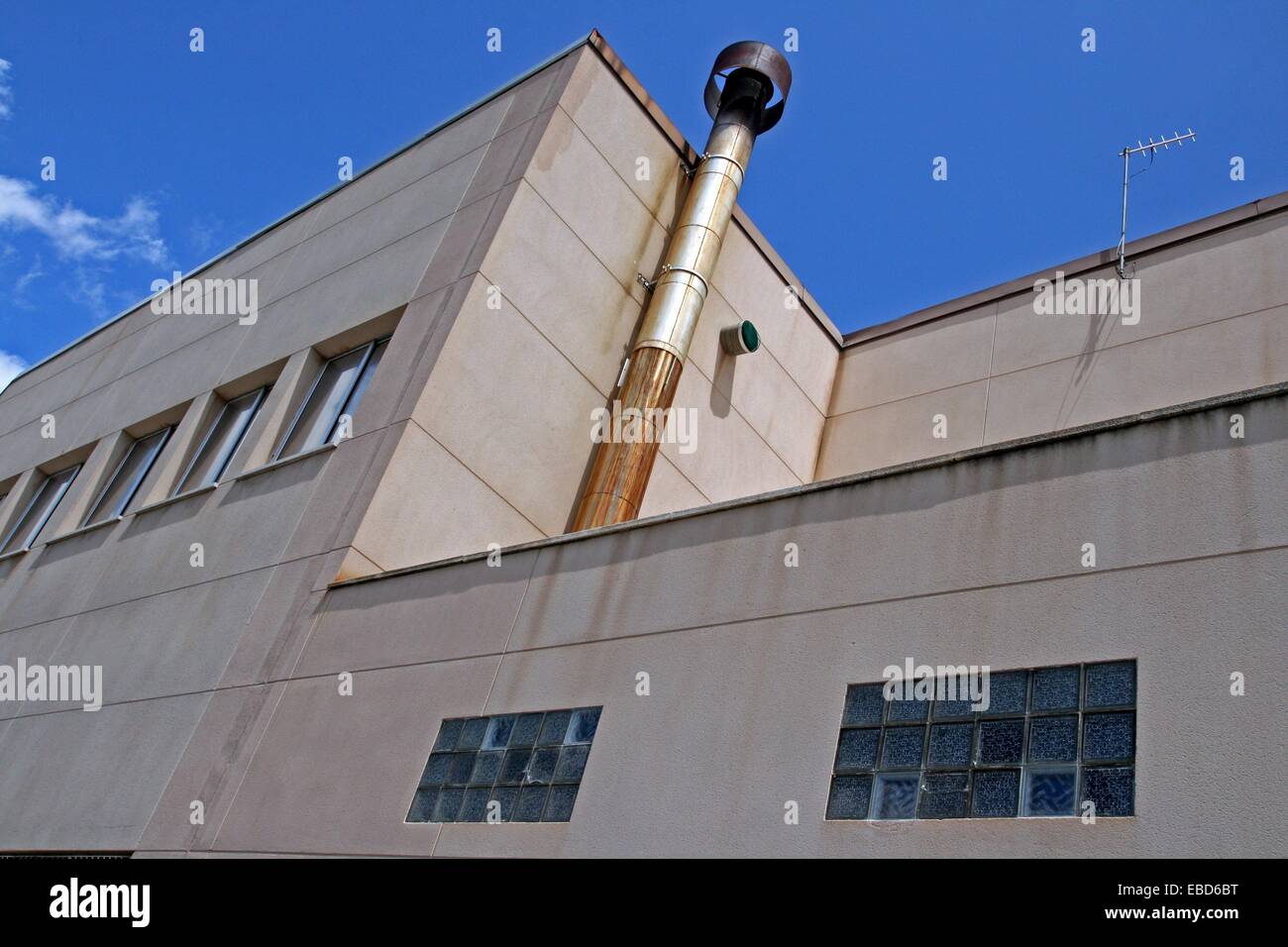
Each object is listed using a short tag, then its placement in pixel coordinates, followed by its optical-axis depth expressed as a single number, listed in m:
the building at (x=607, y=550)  5.61
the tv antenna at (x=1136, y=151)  14.02
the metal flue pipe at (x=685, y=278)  11.95
